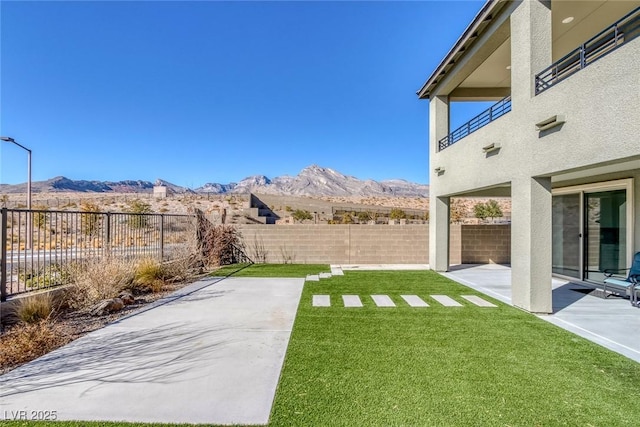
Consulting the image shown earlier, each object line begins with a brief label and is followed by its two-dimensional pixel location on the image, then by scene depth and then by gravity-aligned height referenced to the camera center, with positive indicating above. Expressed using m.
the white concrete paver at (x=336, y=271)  11.16 -2.14
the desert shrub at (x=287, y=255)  14.12 -1.82
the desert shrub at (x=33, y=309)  5.47 -1.71
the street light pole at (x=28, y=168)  15.98 +2.59
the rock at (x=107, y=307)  6.29 -1.94
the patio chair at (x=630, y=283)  6.87 -1.56
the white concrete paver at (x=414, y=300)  7.01 -2.02
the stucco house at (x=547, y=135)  4.73 +1.62
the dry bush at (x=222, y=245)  12.95 -1.33
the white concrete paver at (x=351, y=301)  7.04 -2.04
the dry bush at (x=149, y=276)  8.55 -1.78
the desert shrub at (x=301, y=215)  32.22 +0.05
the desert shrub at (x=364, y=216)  31.40 -0.02
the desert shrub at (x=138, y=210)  10.31 +0.53
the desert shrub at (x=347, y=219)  27.64 -0.31
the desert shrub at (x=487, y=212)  35.69 +0.52
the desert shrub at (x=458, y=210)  31.58 +0.83
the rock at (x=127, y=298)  7.13 -1.95
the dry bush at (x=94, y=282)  6.66 -1.56
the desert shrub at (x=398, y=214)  32.50 +0.21
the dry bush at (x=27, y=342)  4.24 -1.94
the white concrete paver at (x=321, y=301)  7.00 -2.04
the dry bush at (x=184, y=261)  9.96 -1.60
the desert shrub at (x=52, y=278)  6.62 -1.47
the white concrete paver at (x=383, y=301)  7.00 -2.03
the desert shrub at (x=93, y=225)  8.14 -0.29
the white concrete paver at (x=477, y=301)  6.96 -2.02
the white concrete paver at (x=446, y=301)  7.02 -2.01
